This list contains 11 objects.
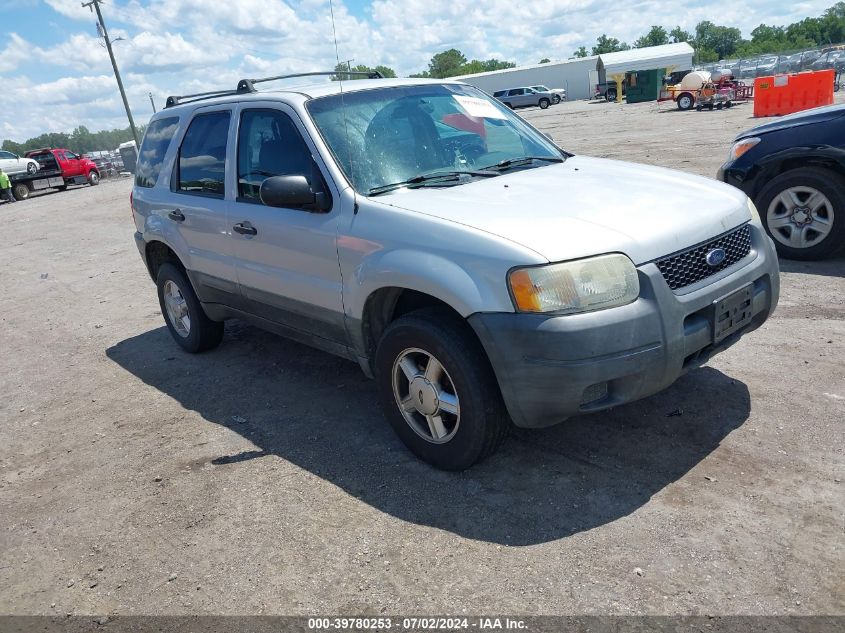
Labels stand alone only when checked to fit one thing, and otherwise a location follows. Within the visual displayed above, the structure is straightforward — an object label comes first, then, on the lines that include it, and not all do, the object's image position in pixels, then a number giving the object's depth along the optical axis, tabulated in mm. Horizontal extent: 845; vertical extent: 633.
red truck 29781
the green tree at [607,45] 129625
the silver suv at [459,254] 3020
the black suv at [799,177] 5934
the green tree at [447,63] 104412
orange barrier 21234
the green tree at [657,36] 124125
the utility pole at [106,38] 43250
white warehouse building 58000
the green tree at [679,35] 127500
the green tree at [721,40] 124125
